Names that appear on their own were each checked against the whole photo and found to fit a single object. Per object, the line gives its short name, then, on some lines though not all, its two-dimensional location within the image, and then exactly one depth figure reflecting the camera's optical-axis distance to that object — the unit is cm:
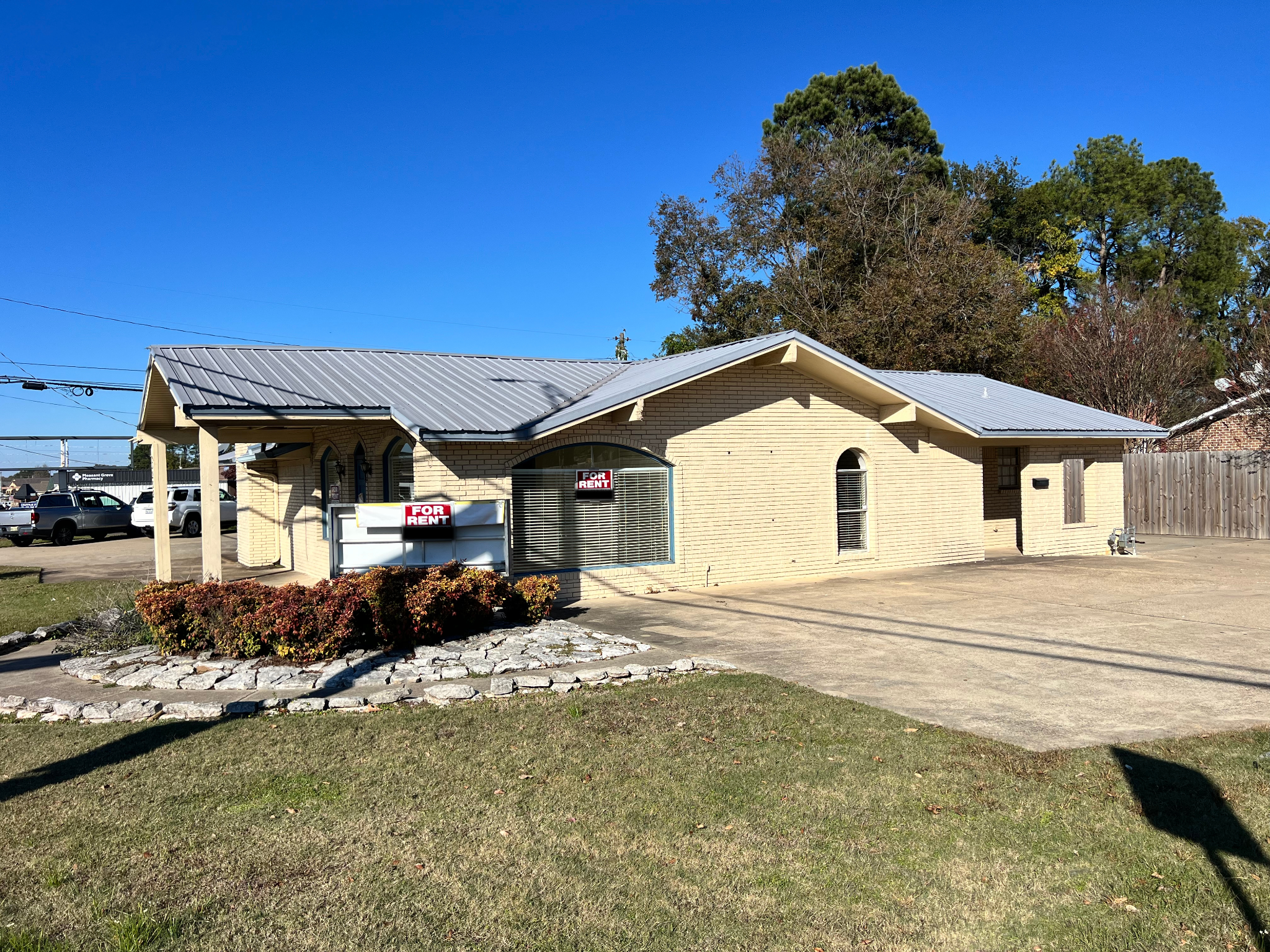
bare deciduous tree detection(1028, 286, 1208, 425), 3372
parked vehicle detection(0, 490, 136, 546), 3123
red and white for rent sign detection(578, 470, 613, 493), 1488
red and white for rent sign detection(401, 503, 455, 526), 1246
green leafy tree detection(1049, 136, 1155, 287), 5012
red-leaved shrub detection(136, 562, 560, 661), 959
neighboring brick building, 2856
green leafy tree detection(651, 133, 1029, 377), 3050
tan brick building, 1391
